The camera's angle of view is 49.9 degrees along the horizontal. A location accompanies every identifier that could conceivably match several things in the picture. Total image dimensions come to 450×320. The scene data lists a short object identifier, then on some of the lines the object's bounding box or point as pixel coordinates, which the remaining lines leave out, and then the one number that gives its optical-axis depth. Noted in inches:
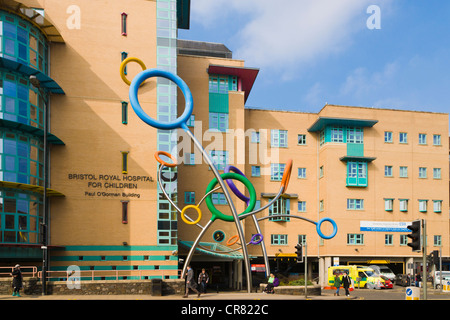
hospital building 1387.8
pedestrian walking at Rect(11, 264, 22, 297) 860.0
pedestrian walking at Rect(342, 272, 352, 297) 1223.5
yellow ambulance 1684.3
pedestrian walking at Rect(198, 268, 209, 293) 1138.2
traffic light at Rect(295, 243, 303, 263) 1115.4
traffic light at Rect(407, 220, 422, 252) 589.3
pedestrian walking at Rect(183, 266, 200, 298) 952.9
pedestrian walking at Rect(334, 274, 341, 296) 1208.7
